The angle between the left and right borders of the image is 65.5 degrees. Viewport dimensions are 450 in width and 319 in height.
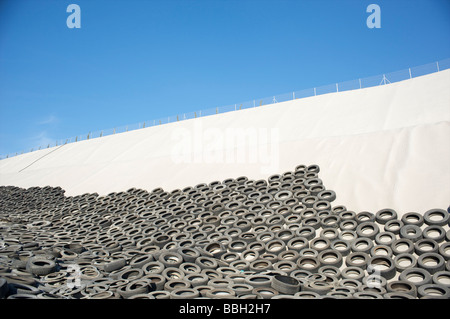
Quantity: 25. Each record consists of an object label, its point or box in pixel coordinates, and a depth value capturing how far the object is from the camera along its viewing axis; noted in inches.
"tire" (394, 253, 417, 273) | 481.2
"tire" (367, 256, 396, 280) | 472.1
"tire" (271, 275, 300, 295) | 423.5
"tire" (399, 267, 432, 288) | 439.7
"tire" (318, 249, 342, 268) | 519.8
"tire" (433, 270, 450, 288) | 435.8
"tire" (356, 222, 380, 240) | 573.2
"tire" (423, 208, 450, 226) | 563.6
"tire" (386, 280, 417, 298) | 416.2
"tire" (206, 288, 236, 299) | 402.8
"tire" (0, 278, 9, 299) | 333.5
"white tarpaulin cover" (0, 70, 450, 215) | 755.4
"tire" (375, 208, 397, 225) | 615.2
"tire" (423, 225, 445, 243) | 525.3
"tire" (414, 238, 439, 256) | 501.0
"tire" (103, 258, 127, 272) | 525.0
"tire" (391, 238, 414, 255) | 516.7
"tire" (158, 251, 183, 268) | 510.9
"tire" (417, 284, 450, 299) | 403.7
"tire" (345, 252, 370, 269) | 503.5
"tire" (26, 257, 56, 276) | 466.9
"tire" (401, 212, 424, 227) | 584.7
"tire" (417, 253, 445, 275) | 459.5
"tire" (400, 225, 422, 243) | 541.3
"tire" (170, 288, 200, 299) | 390.6
